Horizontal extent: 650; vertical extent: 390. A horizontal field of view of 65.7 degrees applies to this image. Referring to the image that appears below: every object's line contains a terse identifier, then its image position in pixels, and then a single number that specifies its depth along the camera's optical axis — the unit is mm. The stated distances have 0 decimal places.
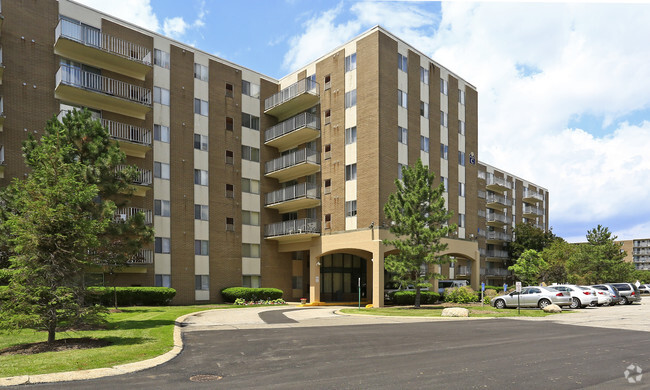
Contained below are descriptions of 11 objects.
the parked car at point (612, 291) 37022
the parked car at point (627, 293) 39406
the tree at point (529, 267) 57281
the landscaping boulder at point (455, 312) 25688
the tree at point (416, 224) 31281
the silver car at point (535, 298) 31062
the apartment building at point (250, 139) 31953
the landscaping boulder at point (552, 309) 27984
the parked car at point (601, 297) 34234
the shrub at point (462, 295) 38031
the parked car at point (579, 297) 32772
